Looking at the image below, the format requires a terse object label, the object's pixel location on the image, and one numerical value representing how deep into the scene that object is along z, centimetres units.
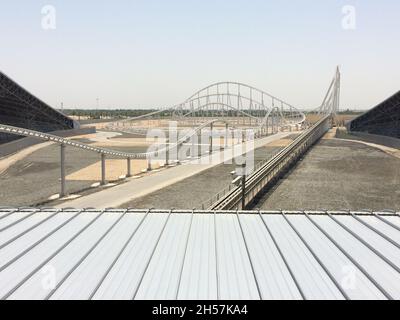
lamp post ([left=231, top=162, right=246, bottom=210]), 2356
